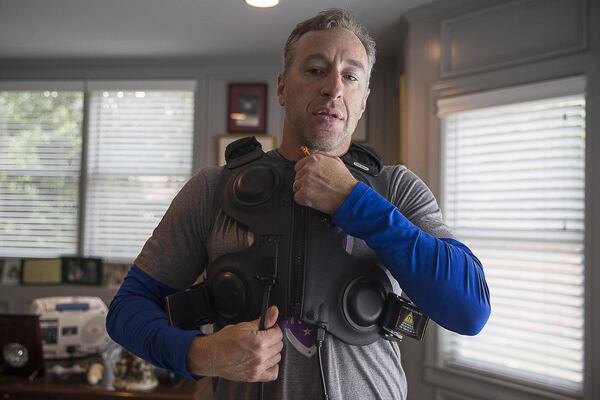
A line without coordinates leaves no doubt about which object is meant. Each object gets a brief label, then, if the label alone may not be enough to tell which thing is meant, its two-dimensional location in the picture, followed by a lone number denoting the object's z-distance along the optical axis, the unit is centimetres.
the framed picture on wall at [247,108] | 450
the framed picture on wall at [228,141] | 445
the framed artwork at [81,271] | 458
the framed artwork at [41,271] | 461
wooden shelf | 228
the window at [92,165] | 462
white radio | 270
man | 91
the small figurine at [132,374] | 233
